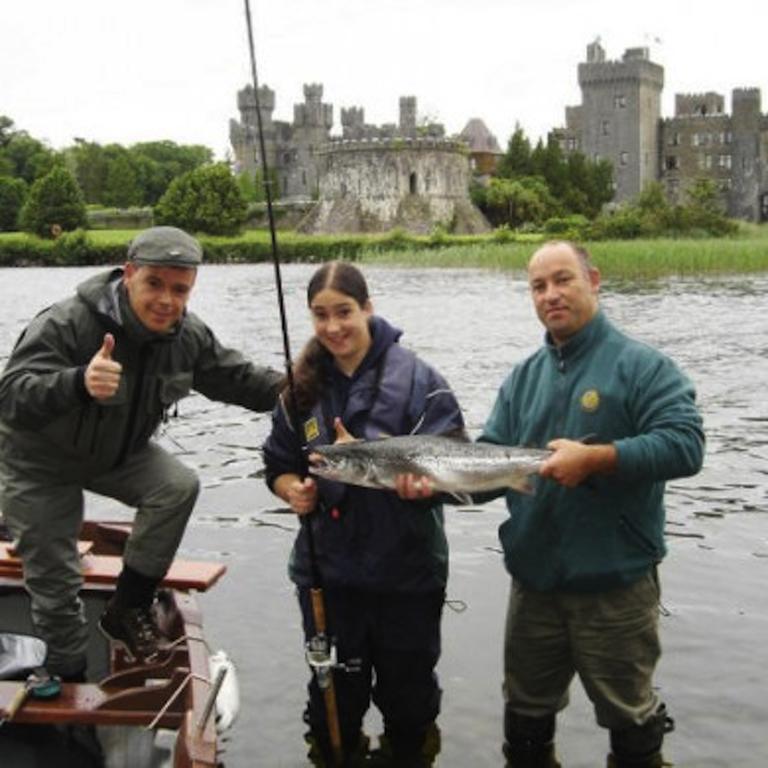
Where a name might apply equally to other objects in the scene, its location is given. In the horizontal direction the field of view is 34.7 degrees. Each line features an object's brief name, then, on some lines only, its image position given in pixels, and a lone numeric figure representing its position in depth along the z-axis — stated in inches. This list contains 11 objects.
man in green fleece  187.5
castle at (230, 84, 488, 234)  3863.2
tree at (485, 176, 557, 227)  3457.2
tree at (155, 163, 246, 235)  3563.0
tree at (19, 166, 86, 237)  3523.6
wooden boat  197.8
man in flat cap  211.0
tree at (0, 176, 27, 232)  4109.3
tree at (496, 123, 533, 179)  3747.5
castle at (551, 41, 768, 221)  4124.0
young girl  208.4
